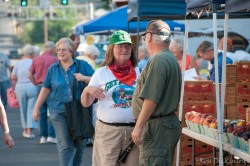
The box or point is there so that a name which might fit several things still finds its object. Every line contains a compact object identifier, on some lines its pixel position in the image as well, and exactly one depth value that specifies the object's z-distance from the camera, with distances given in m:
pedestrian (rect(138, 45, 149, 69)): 18.38
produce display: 8.62
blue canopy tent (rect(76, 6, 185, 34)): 22.39
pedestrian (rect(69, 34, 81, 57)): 18.59
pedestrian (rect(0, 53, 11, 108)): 22.17
